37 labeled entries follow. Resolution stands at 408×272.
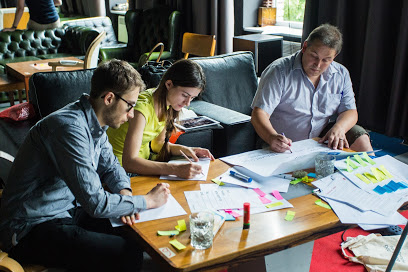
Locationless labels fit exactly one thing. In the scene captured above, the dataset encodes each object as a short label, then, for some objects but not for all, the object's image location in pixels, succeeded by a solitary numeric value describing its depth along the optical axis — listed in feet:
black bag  9.87
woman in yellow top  6.09
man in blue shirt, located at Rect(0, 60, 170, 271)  4.75
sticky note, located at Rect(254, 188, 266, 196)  5.22
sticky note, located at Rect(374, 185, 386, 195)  5.33
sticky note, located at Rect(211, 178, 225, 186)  5.48
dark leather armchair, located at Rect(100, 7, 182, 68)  17.93
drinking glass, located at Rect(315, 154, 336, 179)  5.75
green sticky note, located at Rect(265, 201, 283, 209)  4.92
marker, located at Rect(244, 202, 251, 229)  4.42
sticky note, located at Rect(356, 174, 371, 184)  5.57
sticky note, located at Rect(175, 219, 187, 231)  4.39
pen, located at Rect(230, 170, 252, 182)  5.53
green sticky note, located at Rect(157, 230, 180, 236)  4.30
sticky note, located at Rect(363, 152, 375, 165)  6.13
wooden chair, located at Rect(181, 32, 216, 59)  13.37
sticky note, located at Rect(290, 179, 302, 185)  5.54
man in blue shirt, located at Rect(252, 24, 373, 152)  7.61
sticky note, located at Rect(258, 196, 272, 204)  5.01
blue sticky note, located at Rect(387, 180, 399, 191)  5.42
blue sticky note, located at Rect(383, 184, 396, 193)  5.37
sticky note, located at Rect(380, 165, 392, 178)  5.76
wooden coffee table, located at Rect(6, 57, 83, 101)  14.26
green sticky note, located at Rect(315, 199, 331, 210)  4.98
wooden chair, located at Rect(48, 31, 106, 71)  14.05
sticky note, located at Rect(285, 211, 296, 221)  4.67
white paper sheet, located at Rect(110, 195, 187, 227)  4.67
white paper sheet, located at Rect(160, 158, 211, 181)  5.65
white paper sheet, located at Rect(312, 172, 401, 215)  4.98
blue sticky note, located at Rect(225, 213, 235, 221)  4.61
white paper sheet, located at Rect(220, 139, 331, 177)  5.78
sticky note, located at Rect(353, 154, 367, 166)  6.06
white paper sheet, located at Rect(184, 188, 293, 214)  4.88
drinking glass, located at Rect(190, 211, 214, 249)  4.08
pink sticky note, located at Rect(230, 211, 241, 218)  4.70
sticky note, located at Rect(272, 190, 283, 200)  5.15
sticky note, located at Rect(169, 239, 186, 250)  4.06
